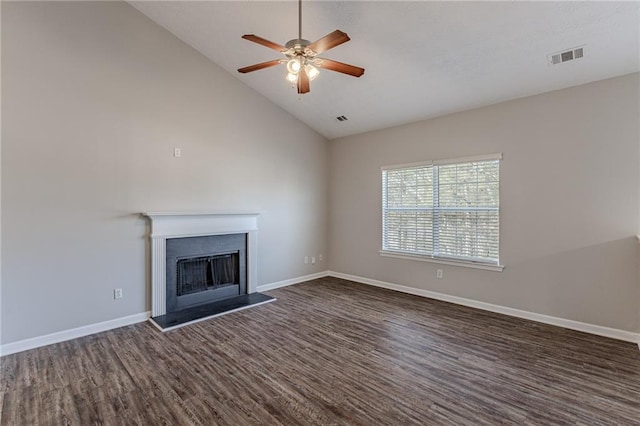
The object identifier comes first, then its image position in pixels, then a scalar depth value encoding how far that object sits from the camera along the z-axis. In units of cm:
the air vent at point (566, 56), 301
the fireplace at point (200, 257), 391
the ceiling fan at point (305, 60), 240
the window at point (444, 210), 419
